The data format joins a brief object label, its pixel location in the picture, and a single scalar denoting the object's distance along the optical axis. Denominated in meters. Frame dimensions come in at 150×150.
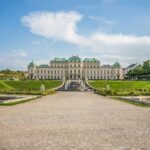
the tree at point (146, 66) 58.33
